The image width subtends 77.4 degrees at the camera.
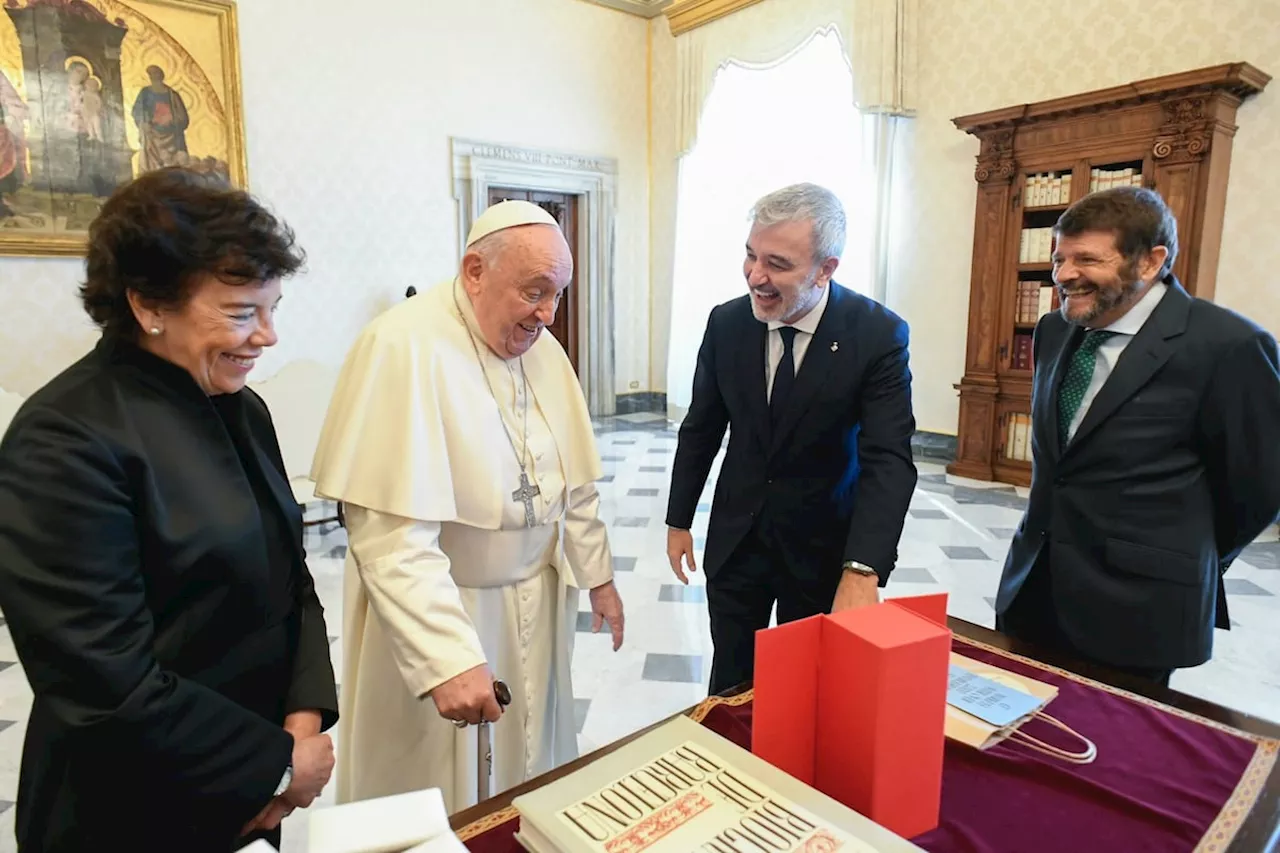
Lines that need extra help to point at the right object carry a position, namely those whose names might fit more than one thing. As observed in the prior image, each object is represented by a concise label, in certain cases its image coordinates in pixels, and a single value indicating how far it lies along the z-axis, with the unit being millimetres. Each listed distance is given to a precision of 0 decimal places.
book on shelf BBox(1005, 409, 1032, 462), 5742
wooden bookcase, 4723
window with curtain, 6980
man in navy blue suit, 1745
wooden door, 8336
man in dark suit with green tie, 1668
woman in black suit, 933
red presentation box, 945
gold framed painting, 5438
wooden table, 1002
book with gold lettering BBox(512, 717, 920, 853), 842
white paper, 816
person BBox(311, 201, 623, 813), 1409
